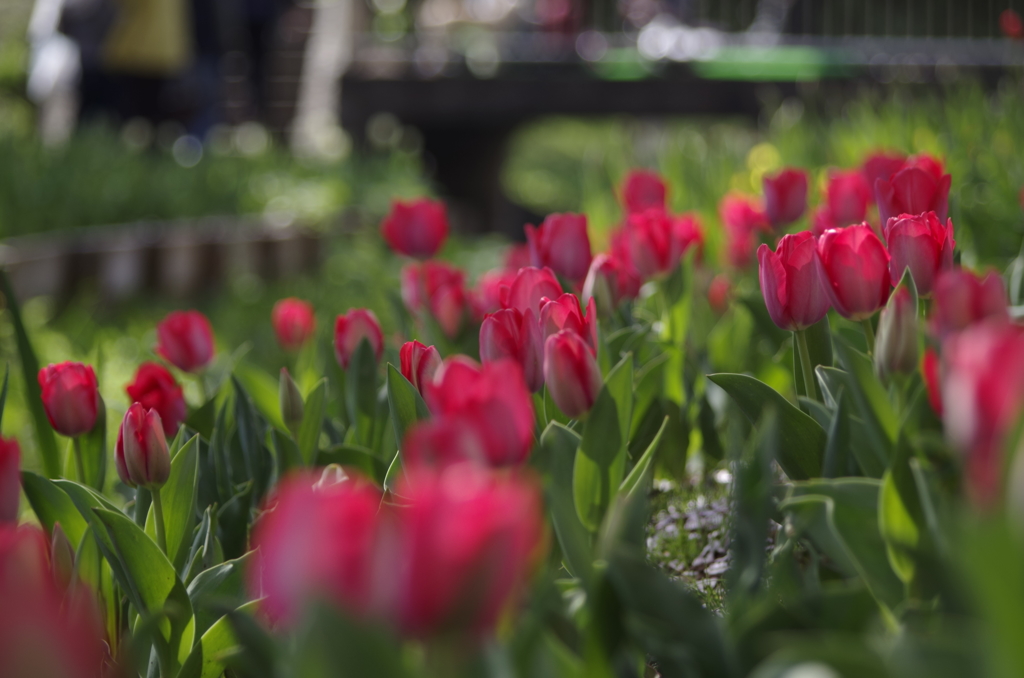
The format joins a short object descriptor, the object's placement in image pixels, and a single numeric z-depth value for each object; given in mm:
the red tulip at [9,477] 1895
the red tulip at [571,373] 1915
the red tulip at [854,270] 1969
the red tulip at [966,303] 1838
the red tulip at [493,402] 1777
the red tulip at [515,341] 1961
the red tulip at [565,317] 1953
